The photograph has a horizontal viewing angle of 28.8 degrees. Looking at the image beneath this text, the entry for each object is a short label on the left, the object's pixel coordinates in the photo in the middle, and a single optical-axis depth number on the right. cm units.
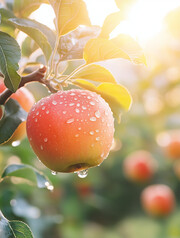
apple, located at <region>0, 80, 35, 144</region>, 81
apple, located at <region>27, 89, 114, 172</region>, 67
